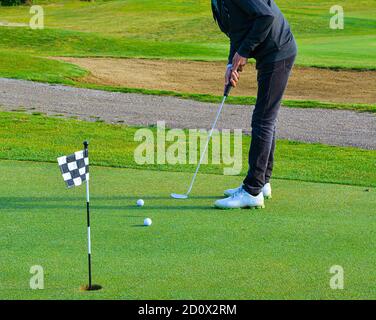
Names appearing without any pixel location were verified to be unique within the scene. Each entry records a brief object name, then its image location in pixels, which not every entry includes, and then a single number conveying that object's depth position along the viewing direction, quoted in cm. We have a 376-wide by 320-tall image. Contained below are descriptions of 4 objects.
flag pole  982
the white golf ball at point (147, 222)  1313
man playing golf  1463
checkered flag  1075
